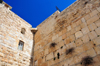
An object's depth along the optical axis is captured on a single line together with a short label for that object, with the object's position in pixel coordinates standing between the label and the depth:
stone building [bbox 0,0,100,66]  4.33
